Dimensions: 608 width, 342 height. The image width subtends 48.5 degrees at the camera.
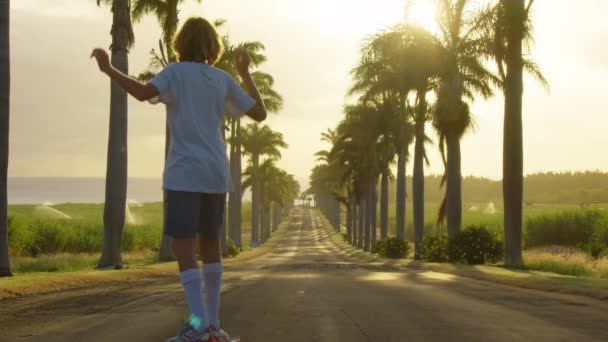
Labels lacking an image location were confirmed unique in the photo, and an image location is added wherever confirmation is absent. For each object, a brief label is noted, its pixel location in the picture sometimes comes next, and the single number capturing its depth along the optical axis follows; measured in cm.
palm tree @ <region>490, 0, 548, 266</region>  2116
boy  418
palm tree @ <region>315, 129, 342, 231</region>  8006
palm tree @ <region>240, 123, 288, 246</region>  6575
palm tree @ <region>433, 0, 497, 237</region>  2833
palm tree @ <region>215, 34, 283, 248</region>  4109
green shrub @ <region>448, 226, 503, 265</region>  2377
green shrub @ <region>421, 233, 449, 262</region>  2795
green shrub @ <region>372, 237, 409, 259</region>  3925
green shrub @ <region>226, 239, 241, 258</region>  4283
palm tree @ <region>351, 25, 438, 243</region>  3088
